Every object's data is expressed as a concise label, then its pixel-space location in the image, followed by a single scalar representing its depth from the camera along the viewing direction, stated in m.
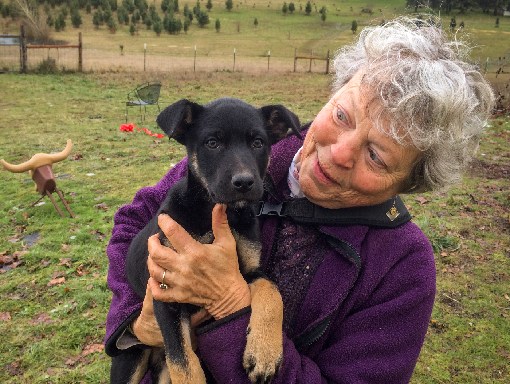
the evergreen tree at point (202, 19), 49.06
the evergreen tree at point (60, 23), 39.00
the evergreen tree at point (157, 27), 44.10
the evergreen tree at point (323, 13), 54.69
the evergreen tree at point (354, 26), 45.67
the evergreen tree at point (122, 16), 45.56
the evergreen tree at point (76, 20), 42.00
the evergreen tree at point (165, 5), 52.43
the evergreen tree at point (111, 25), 42.16
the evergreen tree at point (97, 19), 43.31
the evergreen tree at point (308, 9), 59.34
